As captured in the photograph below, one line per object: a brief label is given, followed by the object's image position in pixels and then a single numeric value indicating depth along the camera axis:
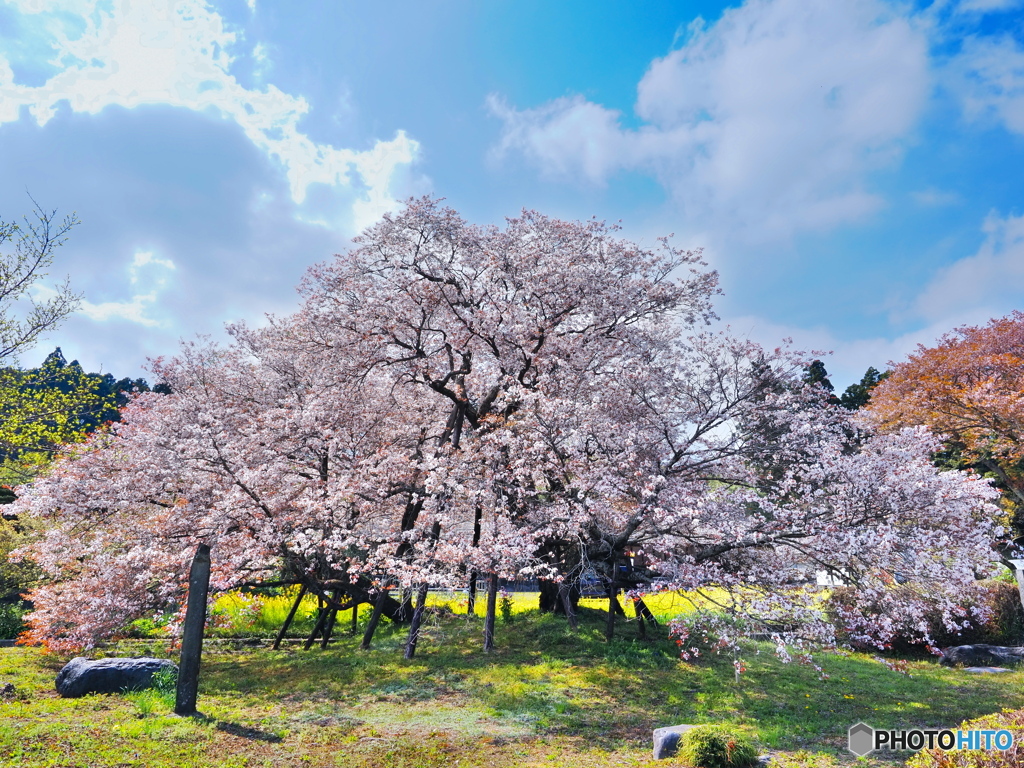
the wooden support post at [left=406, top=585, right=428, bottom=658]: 11.82
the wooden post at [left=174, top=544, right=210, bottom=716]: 7.69
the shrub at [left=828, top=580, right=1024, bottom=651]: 14.28
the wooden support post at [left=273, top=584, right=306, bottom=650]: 13.39
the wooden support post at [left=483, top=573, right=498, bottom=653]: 12.34
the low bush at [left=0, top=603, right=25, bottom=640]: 13.37
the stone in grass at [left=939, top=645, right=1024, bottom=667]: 13.22
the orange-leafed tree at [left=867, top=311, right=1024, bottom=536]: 20.55
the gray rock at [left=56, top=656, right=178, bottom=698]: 8.40
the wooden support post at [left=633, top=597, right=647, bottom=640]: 13.12
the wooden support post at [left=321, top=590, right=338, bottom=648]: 13.27
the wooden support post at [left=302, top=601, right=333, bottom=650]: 13.26
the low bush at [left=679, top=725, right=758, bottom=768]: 5.81
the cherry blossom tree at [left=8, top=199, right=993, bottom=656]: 9.85
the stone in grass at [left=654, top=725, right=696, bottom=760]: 6.34
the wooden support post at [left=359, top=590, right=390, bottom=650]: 12.91
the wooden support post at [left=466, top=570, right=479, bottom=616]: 12.69
